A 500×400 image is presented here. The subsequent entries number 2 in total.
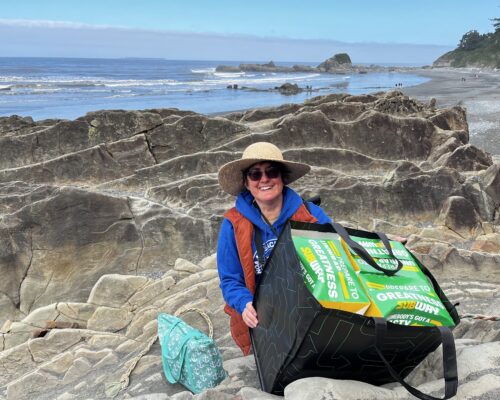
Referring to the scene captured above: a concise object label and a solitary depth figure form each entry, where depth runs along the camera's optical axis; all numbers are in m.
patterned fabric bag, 3.71
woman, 3.45
